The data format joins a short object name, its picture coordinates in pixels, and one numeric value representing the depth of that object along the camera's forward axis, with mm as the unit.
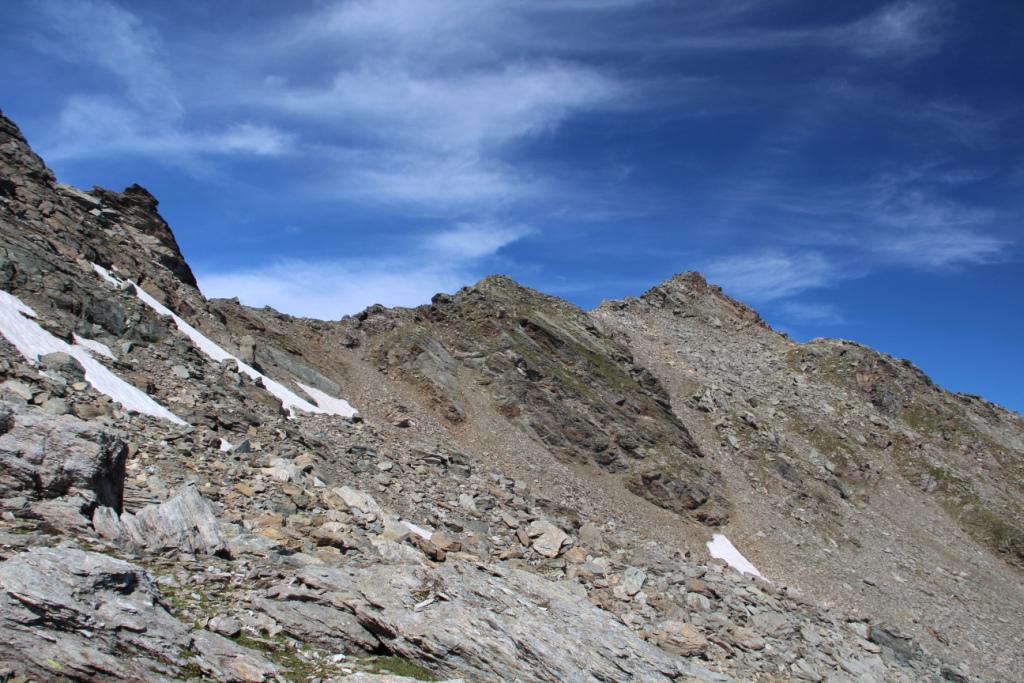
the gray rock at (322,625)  11914
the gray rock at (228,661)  9930
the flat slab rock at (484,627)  12648
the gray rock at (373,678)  10578
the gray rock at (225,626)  10921
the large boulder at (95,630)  8875
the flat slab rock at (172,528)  12758
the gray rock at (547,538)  26000
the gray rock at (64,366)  21500
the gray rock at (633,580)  24641
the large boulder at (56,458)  12352
